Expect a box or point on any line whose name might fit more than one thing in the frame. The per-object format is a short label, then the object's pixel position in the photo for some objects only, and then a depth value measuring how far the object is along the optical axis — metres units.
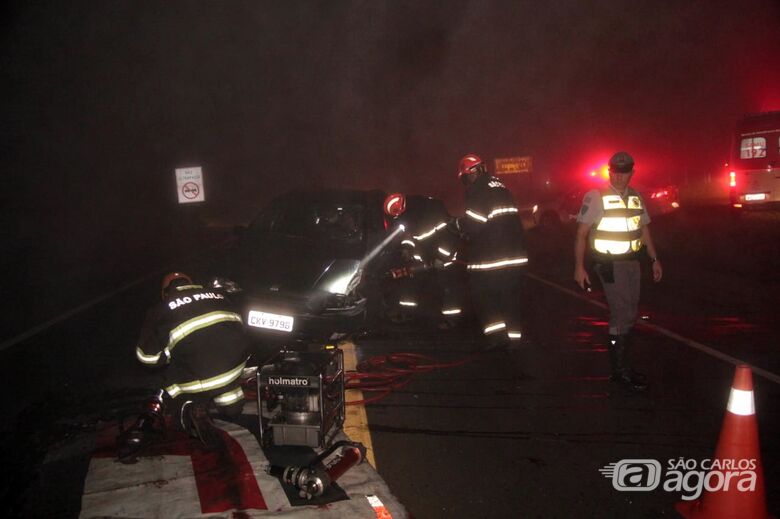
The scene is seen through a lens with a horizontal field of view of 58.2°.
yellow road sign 27.81
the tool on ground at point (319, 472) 3.87
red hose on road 6.06
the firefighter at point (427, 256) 8.16
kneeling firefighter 4.53
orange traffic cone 3.51
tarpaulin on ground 3.80
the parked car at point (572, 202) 20.81
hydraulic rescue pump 4.46
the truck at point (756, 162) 17.33
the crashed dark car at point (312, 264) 6.61
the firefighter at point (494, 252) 6.92
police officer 5.75
